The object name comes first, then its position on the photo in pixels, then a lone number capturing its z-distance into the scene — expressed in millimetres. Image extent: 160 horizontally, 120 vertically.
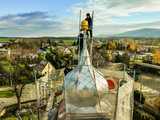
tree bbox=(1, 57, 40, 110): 11865
